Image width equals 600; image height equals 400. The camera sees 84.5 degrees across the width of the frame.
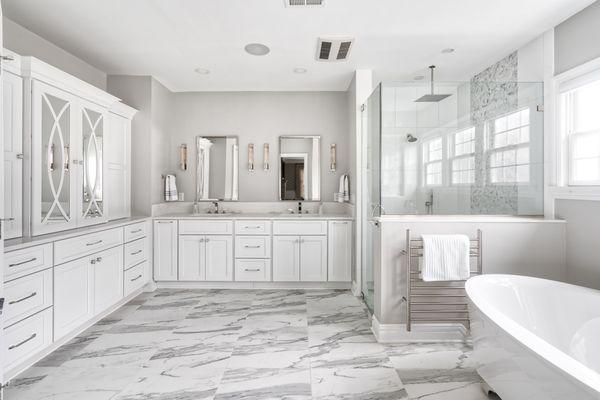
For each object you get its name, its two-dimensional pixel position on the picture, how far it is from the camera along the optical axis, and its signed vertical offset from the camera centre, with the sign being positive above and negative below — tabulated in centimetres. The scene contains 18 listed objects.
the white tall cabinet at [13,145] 229 +38
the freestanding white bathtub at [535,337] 123 -69
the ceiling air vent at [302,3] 240 +143
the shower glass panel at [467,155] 286 +39
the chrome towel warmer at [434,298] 269 -82
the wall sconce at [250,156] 454 +57
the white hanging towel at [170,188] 427 +13
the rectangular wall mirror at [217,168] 457 +42
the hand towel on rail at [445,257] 254 -45
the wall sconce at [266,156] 453 +58
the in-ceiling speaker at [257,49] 315 +146
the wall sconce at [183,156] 454 +58
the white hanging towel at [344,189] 425 +12
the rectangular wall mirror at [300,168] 453 +42
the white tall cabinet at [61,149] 246 +42
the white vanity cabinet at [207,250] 398 -63
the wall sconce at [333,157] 448 +56
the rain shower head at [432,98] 303 +94
